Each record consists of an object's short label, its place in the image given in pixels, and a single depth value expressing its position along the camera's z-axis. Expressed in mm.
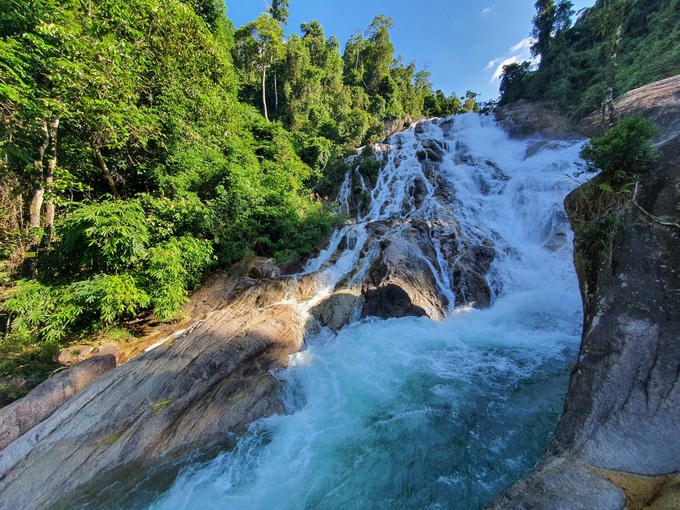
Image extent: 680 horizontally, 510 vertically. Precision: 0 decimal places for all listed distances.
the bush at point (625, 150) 4613
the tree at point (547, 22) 24688
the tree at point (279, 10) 29734
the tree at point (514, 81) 27750
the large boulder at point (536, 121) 18859
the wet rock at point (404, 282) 8750
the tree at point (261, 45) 22875
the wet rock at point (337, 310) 8227
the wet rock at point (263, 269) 10359
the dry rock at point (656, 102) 9697
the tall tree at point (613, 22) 10770
